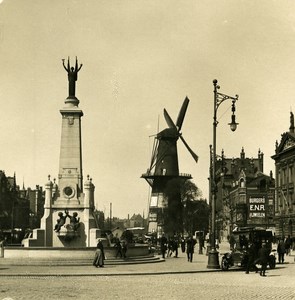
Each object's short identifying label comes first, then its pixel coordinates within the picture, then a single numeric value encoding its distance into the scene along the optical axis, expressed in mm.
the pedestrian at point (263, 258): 26664
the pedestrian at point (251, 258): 28541
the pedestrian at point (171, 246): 47447
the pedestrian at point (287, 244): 47419
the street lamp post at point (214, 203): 30681
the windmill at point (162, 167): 118188
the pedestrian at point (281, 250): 37488
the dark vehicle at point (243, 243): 30672
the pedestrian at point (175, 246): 46094
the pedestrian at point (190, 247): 38694
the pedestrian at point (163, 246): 43688
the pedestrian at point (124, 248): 36719
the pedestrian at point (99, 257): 31312
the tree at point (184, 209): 101875
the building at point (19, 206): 121000
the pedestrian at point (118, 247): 36188
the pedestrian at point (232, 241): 48206
